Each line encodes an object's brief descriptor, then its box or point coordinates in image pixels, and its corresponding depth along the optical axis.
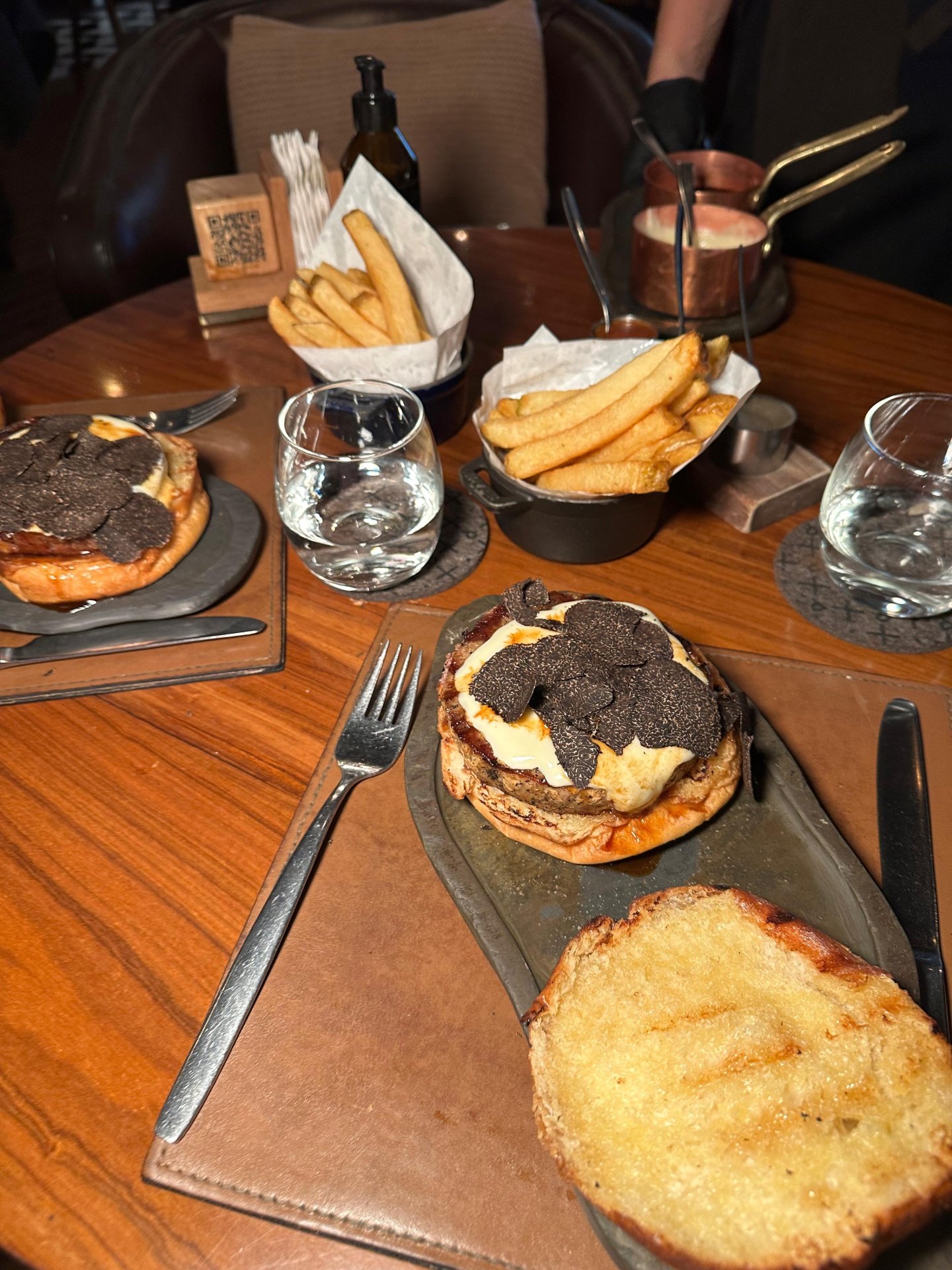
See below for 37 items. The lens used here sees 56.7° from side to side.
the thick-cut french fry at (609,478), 0.40
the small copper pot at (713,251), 0.56
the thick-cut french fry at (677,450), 0.41
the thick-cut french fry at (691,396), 0.42
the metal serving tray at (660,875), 0.30
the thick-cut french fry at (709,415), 0.42
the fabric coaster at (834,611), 0.43
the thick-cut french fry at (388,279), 0.49
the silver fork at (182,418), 0.53
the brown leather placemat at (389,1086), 0.25
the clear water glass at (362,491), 0.44
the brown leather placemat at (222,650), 0.41
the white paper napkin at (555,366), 0.47
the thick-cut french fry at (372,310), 0.50
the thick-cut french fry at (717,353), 0.44
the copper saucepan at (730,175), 0.57
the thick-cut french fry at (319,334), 0.49
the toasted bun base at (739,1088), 0.23
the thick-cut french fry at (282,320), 0.49
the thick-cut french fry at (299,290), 0.51
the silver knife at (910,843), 0.30
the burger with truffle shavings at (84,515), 0.41
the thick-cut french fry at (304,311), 0.50
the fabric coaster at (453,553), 0.46
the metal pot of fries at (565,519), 0.43
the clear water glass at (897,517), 0.43
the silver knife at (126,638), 0.41
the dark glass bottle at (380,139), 0.54
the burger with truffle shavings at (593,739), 0.31
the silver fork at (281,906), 0.28
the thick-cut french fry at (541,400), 0.45
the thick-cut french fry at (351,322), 0.49
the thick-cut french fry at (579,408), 0.41
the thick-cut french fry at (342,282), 0.51
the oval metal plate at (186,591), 0.42
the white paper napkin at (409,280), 0.47
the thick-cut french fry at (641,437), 0.41
